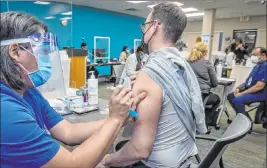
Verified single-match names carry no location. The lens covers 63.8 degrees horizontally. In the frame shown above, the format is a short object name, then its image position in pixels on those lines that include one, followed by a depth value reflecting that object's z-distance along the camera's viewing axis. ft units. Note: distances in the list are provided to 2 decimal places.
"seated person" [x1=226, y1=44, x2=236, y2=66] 20.95
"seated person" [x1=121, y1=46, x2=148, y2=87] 11.42
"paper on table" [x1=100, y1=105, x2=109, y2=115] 4.95
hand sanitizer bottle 5.26
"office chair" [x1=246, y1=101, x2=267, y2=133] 10.28
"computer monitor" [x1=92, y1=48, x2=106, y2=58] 25.91
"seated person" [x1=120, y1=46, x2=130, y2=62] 27.21
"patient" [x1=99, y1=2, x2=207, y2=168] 3.12
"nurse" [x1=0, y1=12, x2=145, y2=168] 2.03
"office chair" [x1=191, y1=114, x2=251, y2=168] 2.56
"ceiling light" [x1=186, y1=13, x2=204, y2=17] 31.59
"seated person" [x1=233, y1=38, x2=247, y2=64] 21.86
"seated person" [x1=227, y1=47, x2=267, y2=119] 10.41
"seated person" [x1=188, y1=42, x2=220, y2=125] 9.78
